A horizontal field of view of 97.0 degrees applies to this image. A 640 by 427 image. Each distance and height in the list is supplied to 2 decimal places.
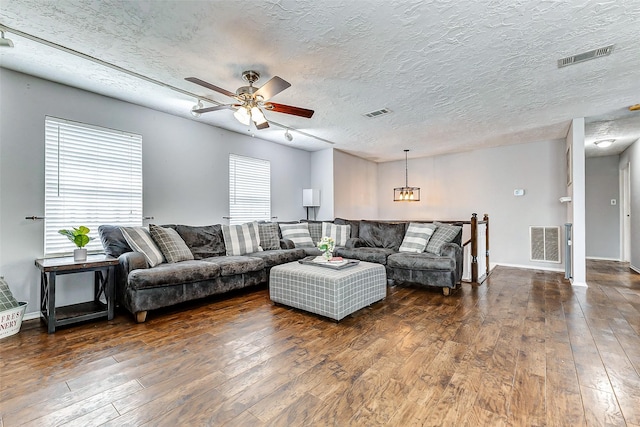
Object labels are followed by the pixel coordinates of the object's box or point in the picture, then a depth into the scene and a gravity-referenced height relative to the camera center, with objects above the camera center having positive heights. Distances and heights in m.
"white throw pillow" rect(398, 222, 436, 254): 4.43 -0.37
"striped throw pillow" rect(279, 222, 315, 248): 5.32 -0.36
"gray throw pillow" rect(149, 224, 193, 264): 3.53 -0.36
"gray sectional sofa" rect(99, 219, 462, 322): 2.96 -0.63
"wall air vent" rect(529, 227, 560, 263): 5.49 -0.58
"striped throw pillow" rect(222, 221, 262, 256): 4.36 -0.37
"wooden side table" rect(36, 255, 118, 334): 2.62 -0.76
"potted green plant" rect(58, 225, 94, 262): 2.88 -0.24
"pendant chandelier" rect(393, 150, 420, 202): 6.50 +0.53
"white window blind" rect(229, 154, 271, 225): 5.09 +0.49
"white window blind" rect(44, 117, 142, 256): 3.17 +0.45
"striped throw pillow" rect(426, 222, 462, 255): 4.26 -0.34
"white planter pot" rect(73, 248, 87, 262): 2.87 -0.39
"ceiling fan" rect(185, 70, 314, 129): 2.65 +1.13
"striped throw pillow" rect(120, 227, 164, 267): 3.25 -0.33
